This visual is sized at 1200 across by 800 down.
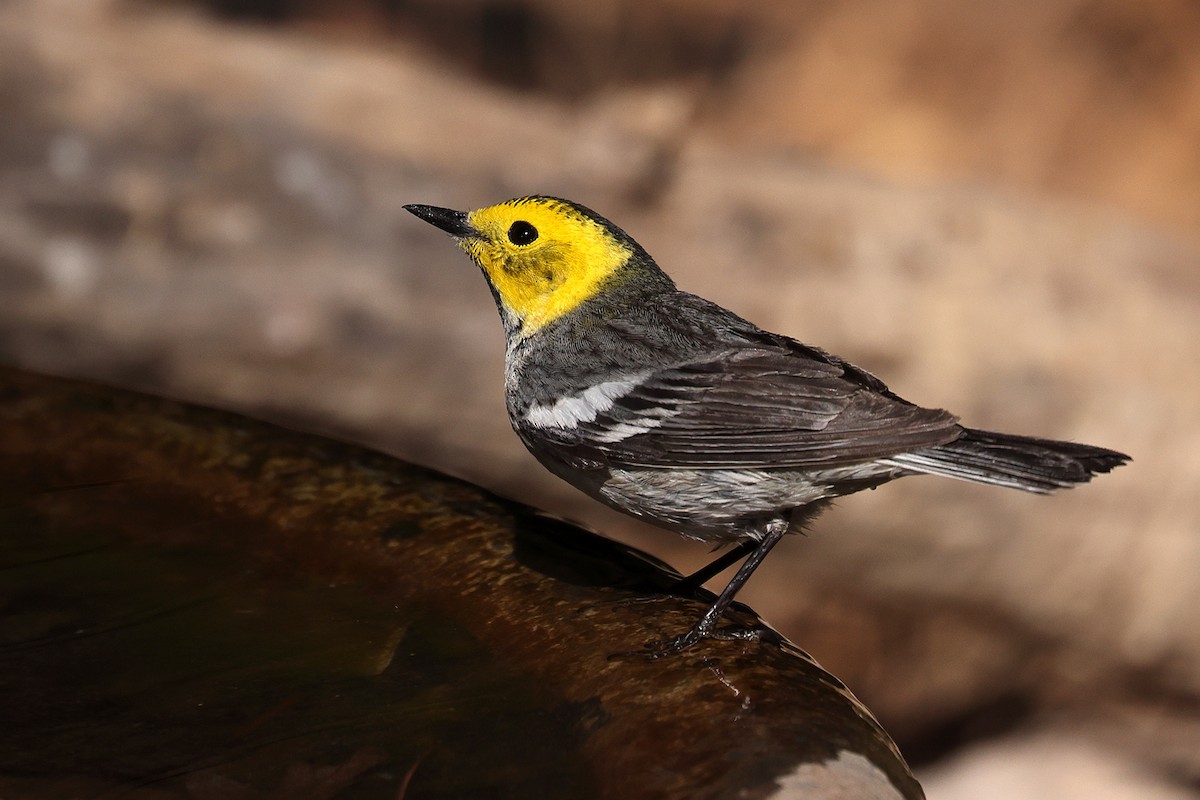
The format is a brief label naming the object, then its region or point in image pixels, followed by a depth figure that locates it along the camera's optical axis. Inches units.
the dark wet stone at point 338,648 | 185.0
